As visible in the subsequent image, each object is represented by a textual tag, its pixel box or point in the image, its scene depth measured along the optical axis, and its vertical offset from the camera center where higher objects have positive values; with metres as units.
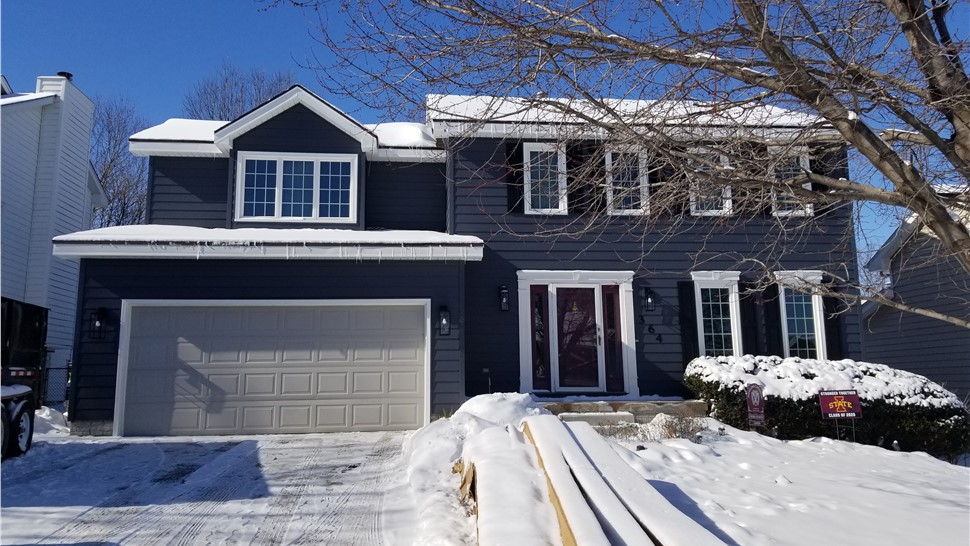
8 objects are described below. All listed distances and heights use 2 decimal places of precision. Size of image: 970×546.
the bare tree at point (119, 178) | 24.50 +6.59
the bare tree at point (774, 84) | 3.98 +1.76
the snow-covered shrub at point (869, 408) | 9.30 -0.88
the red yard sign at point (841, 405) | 8.88 -0.79
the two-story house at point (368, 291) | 10.09 +0.99
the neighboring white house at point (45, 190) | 14.16 +3.79
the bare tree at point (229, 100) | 25.98 +10.14
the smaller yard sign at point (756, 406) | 9.11 -0.82
